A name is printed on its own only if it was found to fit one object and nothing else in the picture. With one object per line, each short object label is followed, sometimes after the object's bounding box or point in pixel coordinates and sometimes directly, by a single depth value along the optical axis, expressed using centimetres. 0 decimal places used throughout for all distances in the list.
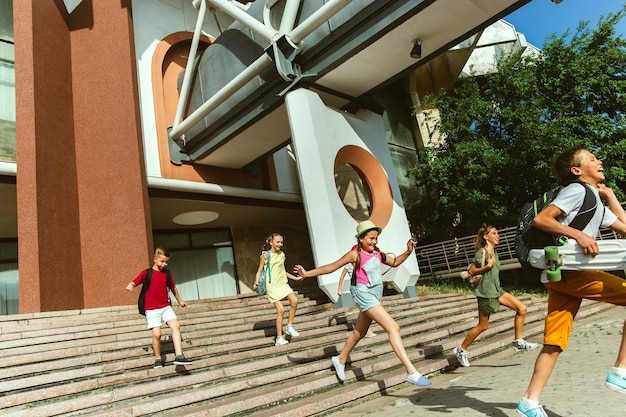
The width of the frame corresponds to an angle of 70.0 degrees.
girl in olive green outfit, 546
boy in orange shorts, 269
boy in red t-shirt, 524
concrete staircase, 423
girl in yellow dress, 680
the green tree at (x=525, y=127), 1502
